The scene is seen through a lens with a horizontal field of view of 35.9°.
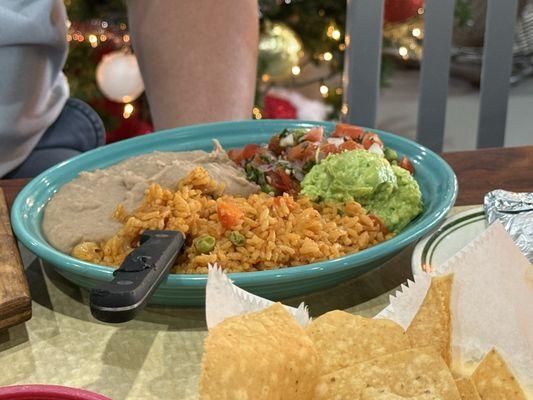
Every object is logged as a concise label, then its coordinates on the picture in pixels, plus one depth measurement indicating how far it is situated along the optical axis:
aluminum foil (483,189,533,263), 0.97
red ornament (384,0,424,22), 2.15
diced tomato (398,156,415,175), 1.17
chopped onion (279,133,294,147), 1.19
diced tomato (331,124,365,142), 1.20
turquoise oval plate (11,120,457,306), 0.89
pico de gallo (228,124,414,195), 1.13
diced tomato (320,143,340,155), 1.13
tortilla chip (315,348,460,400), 0.62
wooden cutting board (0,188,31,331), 0.87
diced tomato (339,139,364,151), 1.13
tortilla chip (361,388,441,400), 0.60
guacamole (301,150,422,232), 1.04
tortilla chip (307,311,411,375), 0.67
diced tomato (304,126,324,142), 1.18
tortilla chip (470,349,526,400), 0.65
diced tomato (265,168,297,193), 1.12
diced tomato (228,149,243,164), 1.20
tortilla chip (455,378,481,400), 0.65
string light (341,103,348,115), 1.77
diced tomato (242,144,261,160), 1.20
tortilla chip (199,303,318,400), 0.59
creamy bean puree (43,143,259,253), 1.00
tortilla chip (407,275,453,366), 0.69
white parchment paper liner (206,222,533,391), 0.71
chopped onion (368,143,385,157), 1.12
